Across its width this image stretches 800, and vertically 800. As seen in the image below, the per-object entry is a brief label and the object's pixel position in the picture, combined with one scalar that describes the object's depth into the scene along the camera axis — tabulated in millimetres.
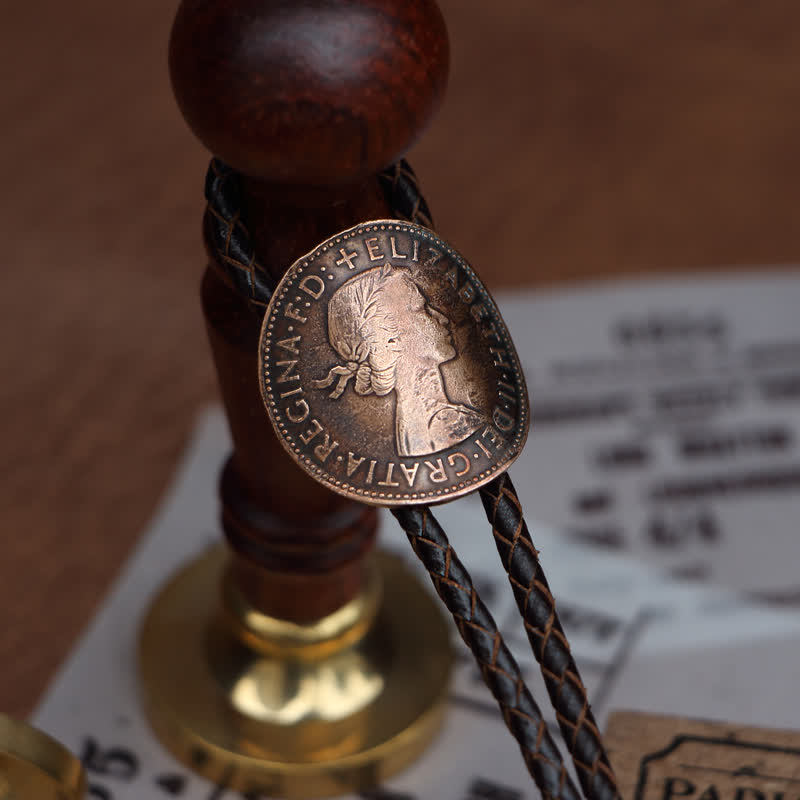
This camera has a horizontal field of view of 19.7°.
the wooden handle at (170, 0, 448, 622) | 195
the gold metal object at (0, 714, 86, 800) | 217
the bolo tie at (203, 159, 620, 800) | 205
